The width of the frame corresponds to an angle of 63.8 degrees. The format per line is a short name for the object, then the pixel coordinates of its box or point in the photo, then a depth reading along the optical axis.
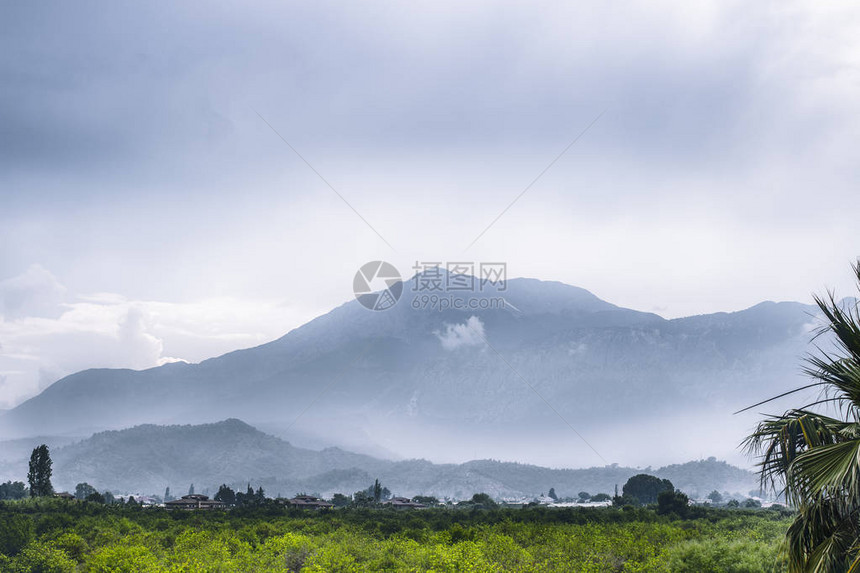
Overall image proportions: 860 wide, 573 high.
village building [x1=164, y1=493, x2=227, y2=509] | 99.82
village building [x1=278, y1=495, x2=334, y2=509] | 98.62
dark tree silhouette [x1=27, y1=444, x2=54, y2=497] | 89.12
